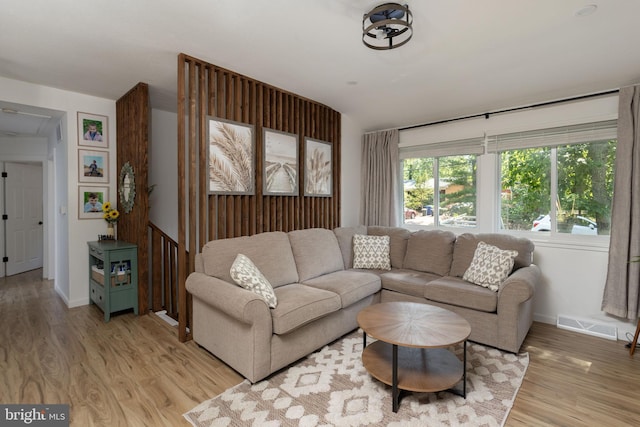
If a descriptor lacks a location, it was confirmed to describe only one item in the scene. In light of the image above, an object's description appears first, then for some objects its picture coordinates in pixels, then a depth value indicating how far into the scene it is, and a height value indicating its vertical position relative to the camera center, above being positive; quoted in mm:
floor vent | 2945 -1198
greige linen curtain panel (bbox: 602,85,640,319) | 2785 -82
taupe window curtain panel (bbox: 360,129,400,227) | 4465 +414
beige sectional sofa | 2162 -747
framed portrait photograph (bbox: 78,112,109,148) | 3604 +917
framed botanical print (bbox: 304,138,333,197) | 3842 +499
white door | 5086 -184
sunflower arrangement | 3709 -82
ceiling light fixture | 1791 +1175
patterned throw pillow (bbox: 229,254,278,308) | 2262 -562
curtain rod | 3037 +1132
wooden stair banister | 3365 -760
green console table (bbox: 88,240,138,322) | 3211 -768
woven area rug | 1769 -1228
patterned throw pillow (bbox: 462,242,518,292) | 2826 -568
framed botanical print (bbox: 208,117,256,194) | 2846 +482
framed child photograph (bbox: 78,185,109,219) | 3626 +73
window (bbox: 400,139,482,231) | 3973 +329
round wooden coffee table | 1827 -824
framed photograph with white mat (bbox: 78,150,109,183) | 3611 +487
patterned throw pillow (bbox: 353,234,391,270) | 3732 -567
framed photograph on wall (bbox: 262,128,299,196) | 3316 +491
